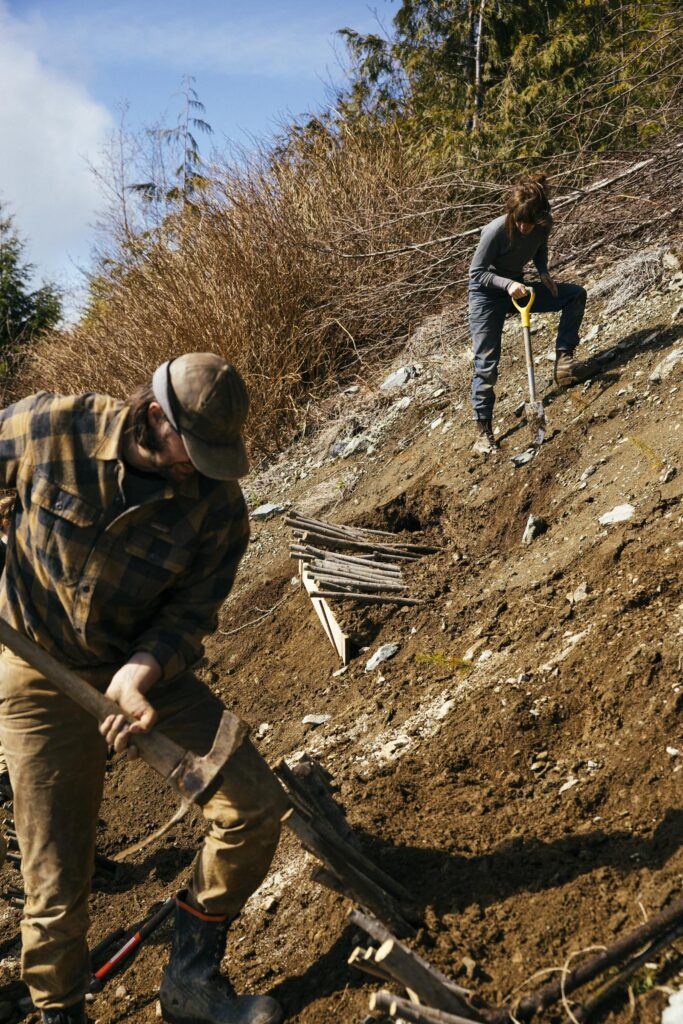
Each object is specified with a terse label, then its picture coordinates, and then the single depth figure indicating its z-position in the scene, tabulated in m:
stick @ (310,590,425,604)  5.29
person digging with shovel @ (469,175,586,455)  6.17
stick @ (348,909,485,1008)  2.35
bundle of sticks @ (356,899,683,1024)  2.30
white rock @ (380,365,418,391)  8.81
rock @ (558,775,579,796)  3.25
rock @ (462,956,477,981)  2.63
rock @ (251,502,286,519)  7.91
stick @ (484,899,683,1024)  2.46
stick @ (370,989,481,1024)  2.27
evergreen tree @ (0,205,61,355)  19.44
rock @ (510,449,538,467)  6.16
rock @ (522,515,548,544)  5.34
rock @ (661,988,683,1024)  2.30
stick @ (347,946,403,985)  2.29
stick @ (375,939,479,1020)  2.29
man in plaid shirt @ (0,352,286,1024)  2.62
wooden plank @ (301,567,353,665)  5.16
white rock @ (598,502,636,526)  4.85
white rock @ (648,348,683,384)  6.15
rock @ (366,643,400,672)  4.96
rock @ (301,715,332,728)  4.66
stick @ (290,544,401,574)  5.66
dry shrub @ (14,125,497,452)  9.48
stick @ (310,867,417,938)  2.72
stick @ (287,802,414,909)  2.71
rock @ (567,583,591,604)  4.34
